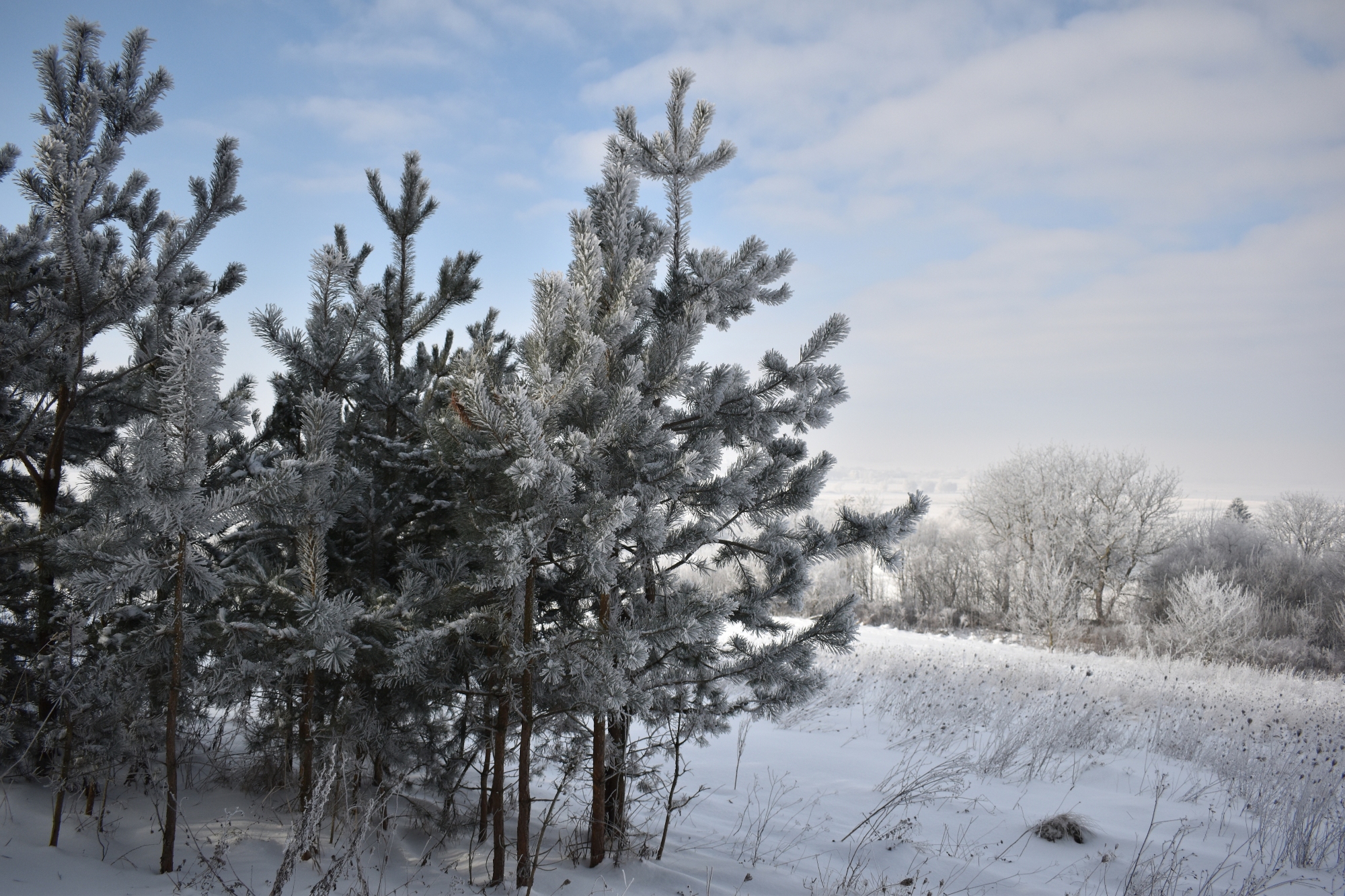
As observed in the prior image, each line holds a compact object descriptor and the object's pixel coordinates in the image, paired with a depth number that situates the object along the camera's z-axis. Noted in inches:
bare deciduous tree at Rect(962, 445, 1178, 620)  958.4
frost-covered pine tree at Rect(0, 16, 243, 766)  132.5
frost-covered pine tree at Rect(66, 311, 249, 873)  102.5
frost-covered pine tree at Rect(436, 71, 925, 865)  113.4
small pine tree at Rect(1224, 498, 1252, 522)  1371.6
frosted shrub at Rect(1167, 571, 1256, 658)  662.5
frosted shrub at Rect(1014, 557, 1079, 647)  719.7
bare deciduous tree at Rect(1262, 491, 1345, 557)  1136.2
